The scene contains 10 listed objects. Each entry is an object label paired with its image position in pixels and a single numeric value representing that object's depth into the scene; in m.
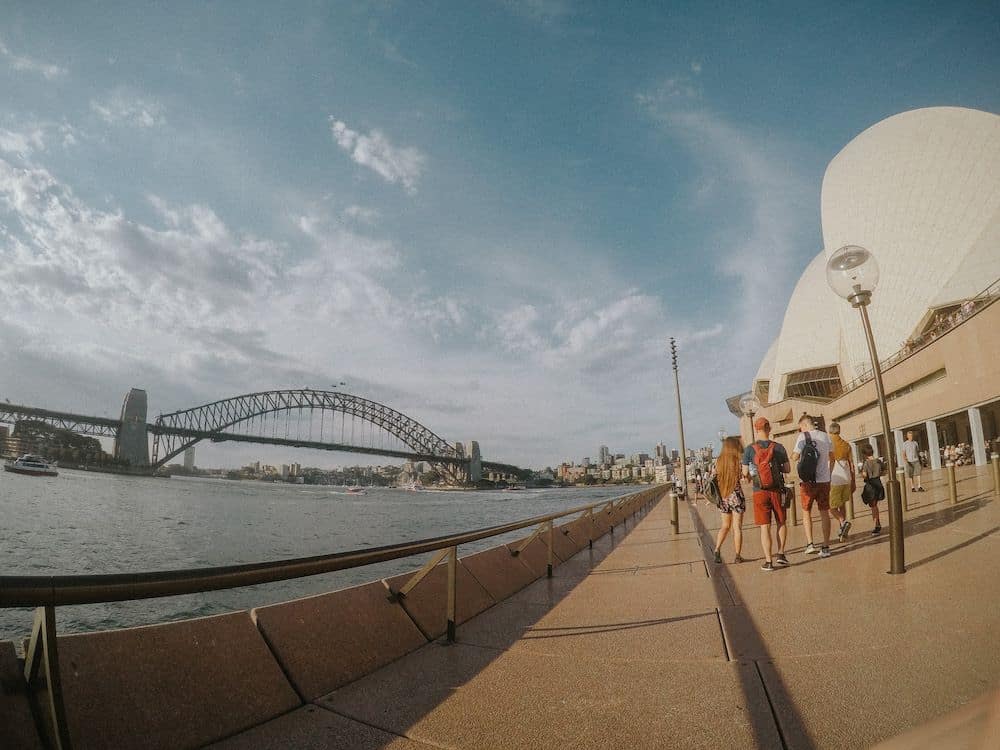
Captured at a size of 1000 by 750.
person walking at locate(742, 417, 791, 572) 5.83
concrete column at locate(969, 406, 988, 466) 19.29
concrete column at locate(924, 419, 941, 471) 23.34
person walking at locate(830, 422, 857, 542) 7.27
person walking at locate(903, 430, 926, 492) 11.48
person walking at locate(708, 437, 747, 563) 6.38
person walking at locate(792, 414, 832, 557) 6.05
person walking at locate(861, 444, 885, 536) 7.45
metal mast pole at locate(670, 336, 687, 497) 31.38
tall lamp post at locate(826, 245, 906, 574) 5.95
